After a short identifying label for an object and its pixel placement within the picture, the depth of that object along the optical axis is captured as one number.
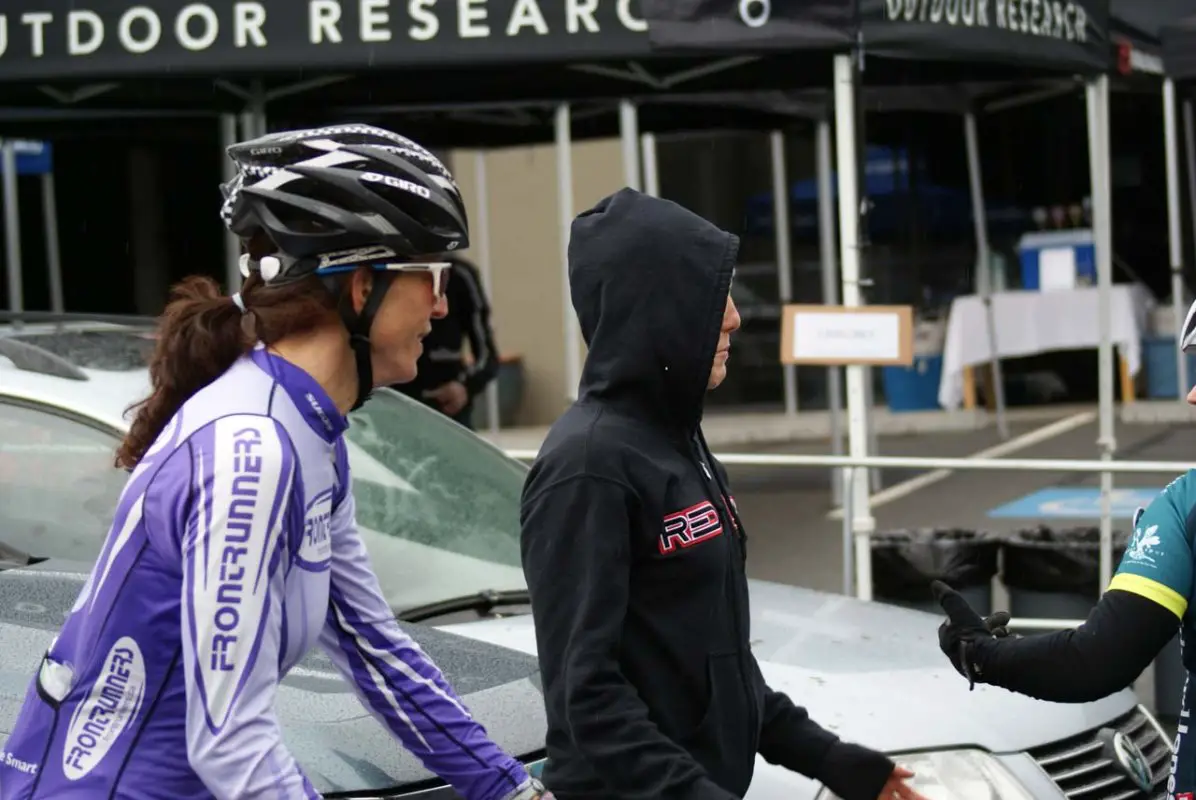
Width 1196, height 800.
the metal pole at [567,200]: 9.62
